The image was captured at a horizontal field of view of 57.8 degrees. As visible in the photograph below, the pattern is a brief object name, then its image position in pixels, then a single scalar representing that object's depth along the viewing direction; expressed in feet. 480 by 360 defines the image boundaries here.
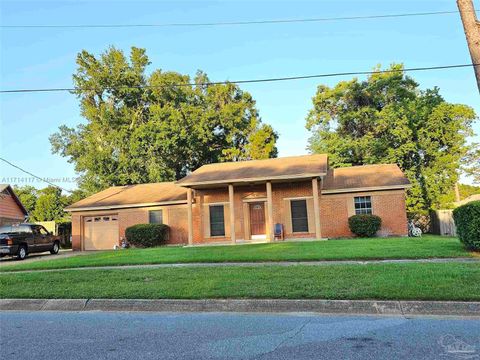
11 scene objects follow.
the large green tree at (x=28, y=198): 163.84
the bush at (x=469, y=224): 37.29
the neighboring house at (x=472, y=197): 98.49
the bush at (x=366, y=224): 70.95
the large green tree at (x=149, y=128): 122.93
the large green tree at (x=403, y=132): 103.86
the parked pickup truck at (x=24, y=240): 64.44
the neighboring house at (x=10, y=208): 112.32
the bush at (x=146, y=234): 80.23
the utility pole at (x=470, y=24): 36.45
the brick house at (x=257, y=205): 73.20
